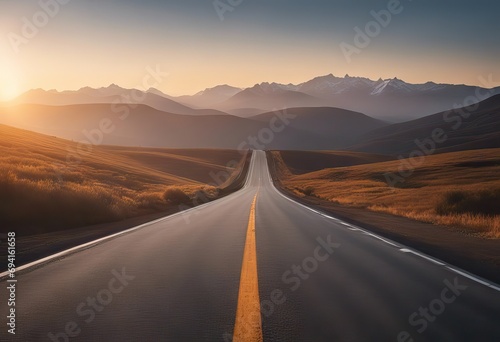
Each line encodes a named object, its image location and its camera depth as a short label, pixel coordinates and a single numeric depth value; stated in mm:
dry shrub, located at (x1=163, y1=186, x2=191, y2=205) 28547
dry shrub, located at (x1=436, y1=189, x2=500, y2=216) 23078
